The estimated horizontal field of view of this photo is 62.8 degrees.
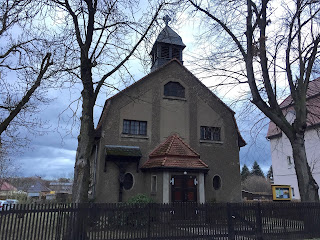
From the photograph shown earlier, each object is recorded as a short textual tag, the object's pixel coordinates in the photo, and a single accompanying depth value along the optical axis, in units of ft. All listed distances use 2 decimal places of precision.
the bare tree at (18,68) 37.17
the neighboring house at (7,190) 140.26
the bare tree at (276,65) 39.34
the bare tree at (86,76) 33.99
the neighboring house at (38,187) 217.77
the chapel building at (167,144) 50.98
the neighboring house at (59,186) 230.03
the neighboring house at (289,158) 78.95
